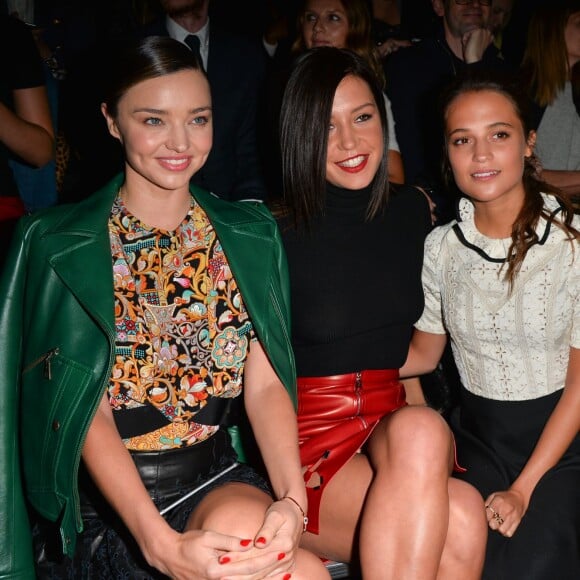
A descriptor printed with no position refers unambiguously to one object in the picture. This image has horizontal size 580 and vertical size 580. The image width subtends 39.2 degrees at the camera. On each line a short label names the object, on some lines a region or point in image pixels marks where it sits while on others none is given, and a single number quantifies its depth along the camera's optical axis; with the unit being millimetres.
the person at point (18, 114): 2242
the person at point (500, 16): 4406
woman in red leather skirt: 1964
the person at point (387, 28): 3879
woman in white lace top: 2037
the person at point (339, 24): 3285
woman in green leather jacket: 1645
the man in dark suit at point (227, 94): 3059
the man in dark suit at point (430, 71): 3209
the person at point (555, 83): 3406
